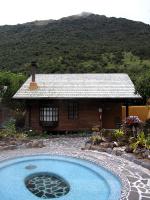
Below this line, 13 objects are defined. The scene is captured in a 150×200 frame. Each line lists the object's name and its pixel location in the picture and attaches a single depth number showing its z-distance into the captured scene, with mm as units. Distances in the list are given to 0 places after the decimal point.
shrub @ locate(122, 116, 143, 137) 9530
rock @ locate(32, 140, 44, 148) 9489
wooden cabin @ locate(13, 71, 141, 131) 11953
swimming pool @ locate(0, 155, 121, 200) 6097
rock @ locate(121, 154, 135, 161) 7939
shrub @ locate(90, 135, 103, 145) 9430
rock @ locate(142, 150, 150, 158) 7851
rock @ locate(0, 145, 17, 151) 9134
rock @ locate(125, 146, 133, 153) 8389
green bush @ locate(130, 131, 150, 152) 8348
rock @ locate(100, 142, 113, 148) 8972
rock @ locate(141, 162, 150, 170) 7355
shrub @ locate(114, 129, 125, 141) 9413
